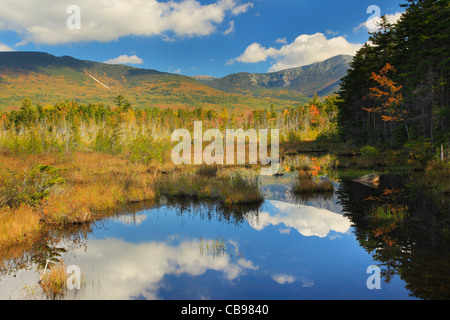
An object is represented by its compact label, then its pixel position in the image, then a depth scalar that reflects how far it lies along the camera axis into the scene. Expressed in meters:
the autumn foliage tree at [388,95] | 33.97
